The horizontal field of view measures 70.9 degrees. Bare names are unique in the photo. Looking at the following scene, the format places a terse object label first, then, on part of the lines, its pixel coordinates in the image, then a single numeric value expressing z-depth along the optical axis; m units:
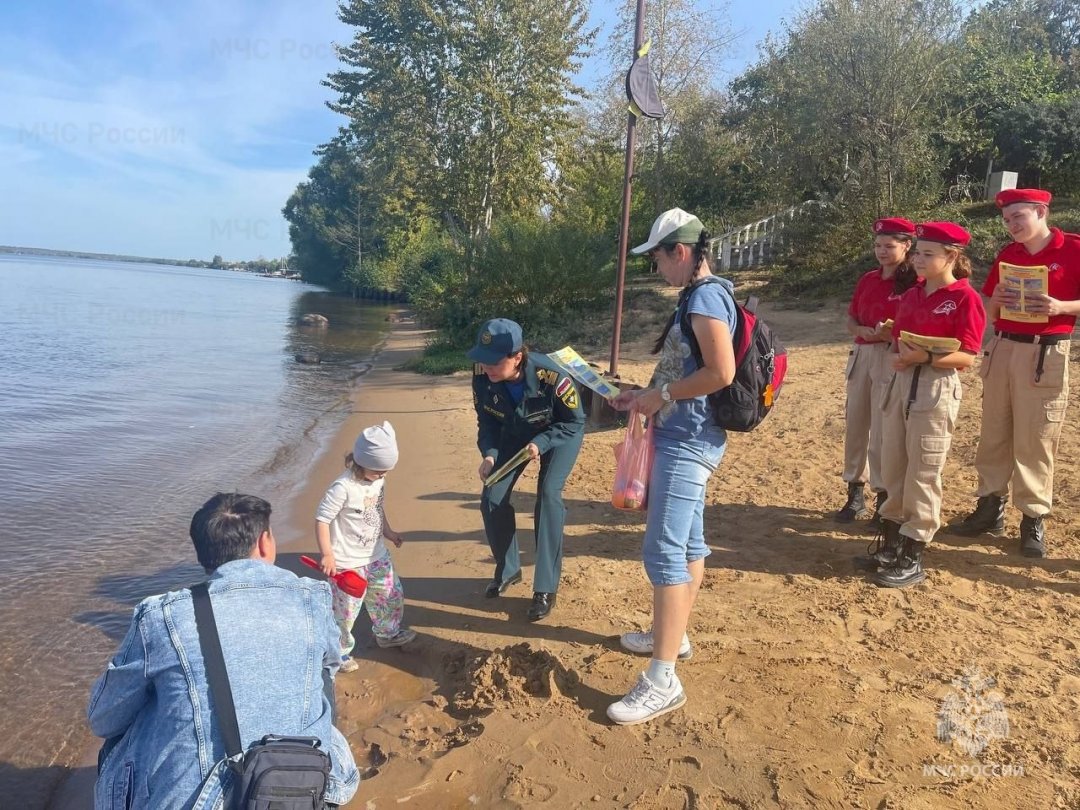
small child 3.69
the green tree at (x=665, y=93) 21.58
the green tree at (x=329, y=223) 60.16
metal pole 9.19
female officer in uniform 4.12
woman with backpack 3.11
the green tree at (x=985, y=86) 16.83
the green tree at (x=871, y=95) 15.30
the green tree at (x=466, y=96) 21.92
